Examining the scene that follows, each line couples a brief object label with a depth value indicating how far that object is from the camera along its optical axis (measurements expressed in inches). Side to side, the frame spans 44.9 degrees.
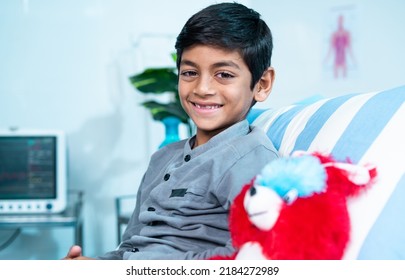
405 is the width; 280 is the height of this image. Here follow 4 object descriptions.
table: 59.9
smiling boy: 28.9
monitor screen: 64.8
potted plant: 63.6
